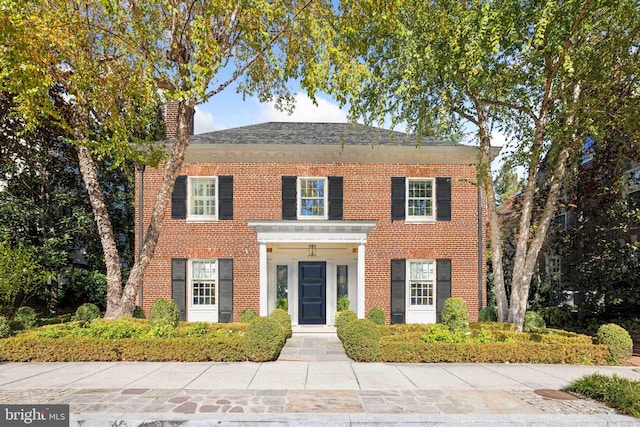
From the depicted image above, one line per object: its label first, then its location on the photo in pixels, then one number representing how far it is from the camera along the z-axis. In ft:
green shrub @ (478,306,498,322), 47.52
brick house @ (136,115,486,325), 52.54
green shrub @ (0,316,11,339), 33.71
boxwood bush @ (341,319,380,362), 31.09
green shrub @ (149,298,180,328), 40.27
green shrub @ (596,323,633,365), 32.37
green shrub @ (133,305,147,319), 46.74
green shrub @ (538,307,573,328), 52.75
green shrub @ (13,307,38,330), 43.32
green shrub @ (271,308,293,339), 41.56
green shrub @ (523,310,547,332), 43.01
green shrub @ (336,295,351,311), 52.65
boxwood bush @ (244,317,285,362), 31.04
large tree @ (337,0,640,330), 33.53
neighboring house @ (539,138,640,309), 50.01
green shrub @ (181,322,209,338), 34.60
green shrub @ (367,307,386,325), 48.08
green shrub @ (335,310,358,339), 38.25
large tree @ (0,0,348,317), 33.73
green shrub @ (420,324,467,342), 33.09
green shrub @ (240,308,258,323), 47.57
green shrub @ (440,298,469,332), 36.01
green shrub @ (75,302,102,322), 45.65
